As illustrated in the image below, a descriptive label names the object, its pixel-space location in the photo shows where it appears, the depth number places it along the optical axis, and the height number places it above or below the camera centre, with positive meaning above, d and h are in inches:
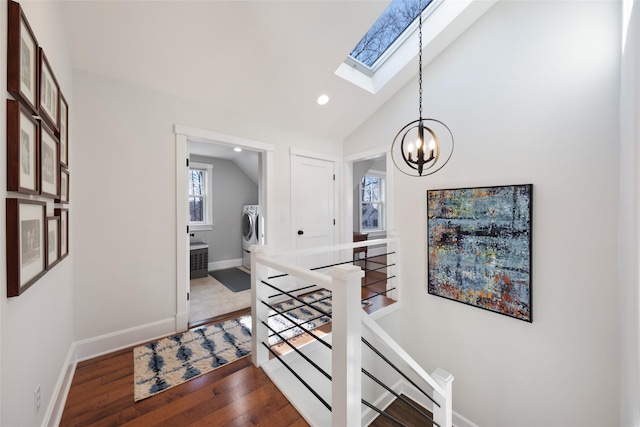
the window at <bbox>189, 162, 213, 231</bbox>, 198.4 +12.5
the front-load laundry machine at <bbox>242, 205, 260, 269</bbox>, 193.3 -13.2
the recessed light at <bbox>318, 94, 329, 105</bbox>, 119.2 +56.1
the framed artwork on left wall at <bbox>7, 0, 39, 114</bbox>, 35.9 +24.1
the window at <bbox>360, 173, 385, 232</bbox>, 241.0 +9.8
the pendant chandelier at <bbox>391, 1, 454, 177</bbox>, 80.4 +30.5
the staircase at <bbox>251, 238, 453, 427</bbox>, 46.4 -39.8
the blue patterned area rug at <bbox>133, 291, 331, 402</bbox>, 69.2 -47.2
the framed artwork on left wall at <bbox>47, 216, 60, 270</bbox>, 49.9 -6.4
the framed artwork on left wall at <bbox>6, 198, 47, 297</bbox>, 35.3 -5.1
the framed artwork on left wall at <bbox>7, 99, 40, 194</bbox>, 35.4 +9.8
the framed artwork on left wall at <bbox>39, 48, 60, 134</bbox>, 46.5 +24.6
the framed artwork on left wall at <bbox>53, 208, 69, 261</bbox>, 60.2 -4.8
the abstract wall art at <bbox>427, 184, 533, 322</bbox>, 89.5 -13.8
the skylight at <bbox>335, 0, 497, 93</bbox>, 99.5 +78.2
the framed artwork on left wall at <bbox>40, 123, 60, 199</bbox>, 46.3 +10.2
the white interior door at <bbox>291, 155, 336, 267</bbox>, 135.5 +5.5
